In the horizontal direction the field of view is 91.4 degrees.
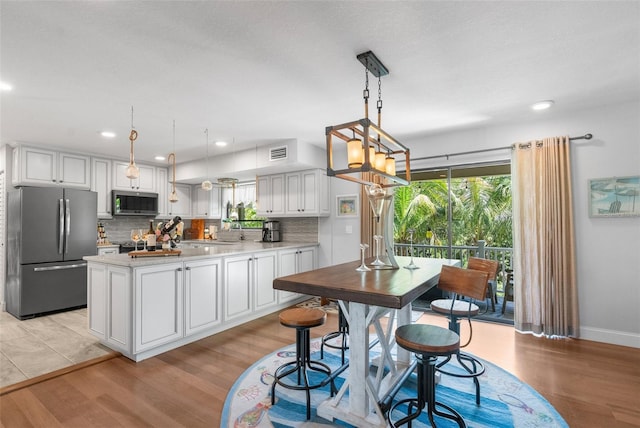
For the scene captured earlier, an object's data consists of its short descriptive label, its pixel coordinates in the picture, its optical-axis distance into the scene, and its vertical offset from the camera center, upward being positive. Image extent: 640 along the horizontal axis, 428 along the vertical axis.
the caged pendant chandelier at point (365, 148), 2.14 +0.53
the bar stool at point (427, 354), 1.77 -0.76
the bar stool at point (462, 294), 2.05 -0.50
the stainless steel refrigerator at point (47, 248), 4.21 -0.34
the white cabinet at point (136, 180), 5.51 +0.80
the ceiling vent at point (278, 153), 4.63 +1.02
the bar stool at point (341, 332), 2.83 -1.09
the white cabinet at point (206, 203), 6.45 +0.40
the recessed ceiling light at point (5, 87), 2.66 +1.20
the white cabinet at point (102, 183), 5.23 +0.69
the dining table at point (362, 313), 1.79 -0.61
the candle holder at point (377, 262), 2.62 -0.37
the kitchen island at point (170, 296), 2.89 -0.78
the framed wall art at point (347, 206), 4.99 +0.23
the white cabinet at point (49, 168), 4.46 +0.84
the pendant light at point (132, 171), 3.12 +0.52
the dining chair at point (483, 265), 2.57 -0.41
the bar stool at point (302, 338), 2.21 -0.88
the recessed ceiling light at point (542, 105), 3.15 +1.16
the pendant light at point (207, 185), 4.32 +0.51
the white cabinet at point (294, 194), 5.00 +0.44
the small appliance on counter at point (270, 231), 5.52 -0.18
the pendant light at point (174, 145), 3.88 +1.19
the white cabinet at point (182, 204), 6.39 +0.39
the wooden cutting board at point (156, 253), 3.18 -0.32
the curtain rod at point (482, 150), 3.40 +0.87
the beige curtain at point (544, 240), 3.44 -0.25
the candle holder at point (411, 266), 2.64 -0.40
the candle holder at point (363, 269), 2.53 -0.40
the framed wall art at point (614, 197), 3.22 +0.21
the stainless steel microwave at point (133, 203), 5.43 +0.36
